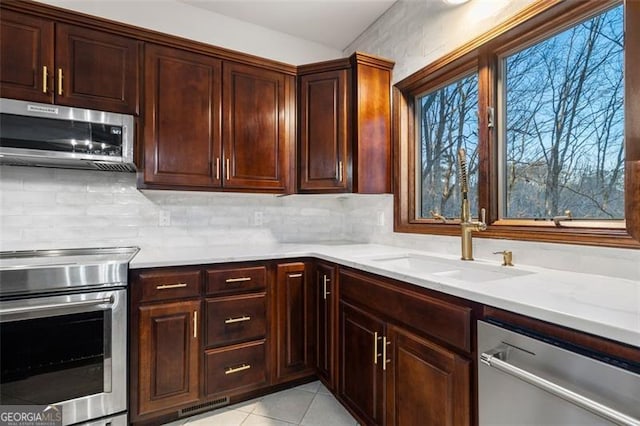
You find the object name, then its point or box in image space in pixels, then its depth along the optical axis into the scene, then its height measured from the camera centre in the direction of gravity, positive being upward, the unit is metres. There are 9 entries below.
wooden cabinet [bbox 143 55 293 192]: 1.96 +0.64
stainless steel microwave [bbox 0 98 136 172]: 1.56 +0.44
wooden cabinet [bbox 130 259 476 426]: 1.15 -0.65
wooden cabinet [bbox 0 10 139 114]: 1.63 +0.87
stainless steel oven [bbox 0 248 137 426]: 1.40 -0.58
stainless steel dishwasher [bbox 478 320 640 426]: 0.67 -0.42
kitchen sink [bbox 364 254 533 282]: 1.43 -0.29
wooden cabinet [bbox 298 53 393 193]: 2.20 +0.68
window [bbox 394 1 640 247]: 1.24 +0.45
